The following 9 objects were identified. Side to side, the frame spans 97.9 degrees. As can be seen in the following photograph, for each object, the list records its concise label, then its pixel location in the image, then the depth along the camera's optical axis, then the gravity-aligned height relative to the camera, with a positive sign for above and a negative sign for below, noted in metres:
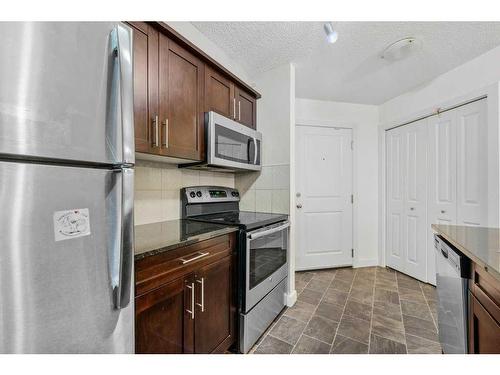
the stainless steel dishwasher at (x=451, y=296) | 1.05 -0.60
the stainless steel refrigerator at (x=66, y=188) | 0.55 +0.00
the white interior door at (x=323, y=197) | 3.01 -0.16
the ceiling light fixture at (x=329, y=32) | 1.54 +1.10
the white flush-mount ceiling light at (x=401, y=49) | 1.81 +1.19
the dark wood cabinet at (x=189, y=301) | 0.93 -0.59
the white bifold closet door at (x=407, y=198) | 2.68 -0.17
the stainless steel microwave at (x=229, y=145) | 1.62 +0.35
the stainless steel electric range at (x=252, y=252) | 1.48 -0.51
